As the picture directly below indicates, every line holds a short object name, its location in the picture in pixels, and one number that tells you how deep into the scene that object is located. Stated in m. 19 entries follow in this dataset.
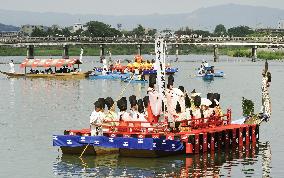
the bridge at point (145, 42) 181.24
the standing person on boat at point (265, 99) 44.00
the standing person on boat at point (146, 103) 37.97
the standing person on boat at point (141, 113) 37.12
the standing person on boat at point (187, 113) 37.84
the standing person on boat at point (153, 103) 37.06
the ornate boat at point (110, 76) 106.25
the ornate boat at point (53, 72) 108.94
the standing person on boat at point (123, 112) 37.19
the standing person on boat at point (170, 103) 37.91
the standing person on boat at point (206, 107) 39.47
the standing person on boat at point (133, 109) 37.09
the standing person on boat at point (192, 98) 39.18
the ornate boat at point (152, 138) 35.56
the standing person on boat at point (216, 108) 40.22
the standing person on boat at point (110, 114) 36.81
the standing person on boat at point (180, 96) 38.03
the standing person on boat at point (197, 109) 38.81
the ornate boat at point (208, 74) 110.44
